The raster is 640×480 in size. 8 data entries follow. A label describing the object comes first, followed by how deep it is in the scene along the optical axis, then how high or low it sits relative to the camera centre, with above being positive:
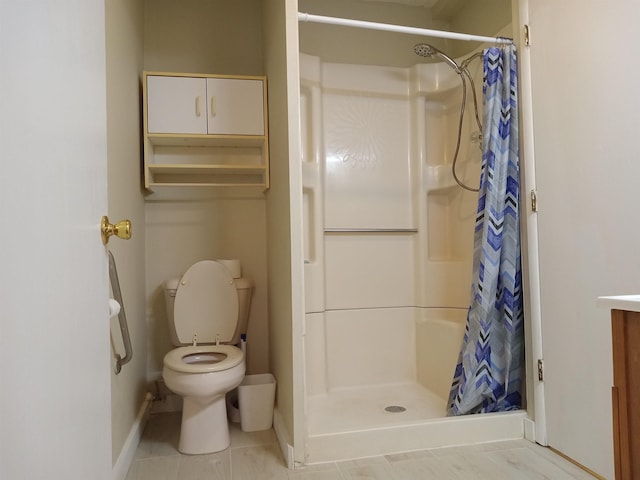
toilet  2.00 -0.47
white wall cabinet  2.37 +0.78
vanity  0.87 -0.30
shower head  2.48 +1.17
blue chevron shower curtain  2.03 -0.08
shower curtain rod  1.87 +1.02
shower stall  2.60 +0.14
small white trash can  2.26 -0.83
